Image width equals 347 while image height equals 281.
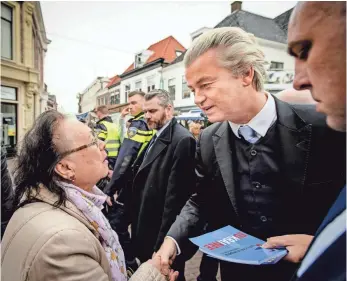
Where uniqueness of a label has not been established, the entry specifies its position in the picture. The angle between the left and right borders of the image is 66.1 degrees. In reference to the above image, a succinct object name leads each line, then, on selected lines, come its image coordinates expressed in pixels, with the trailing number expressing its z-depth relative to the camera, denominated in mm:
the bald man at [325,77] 501
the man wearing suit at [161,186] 2469
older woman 1006
